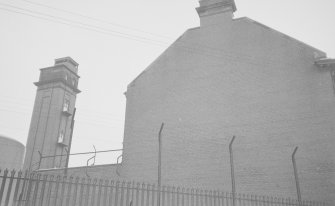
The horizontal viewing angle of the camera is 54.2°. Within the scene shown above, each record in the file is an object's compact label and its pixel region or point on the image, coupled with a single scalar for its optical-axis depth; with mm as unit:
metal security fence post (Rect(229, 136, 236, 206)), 13560
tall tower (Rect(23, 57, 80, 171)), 32688
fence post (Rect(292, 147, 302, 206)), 13086
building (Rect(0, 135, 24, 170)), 12453
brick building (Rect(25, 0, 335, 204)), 14352
